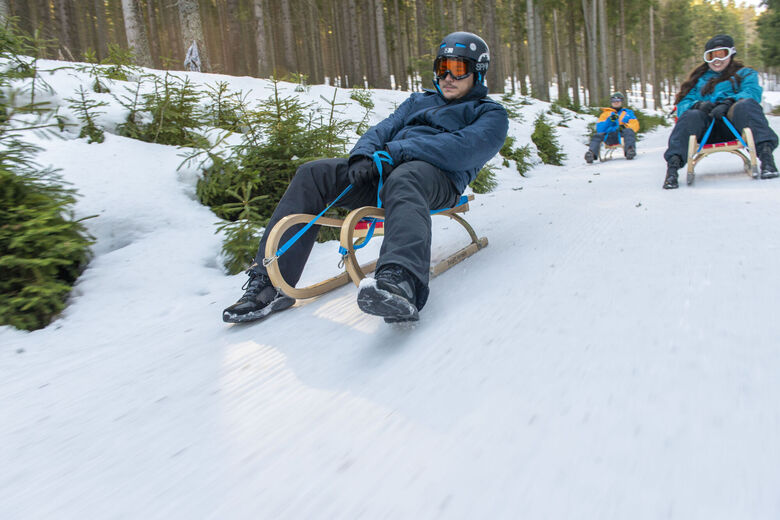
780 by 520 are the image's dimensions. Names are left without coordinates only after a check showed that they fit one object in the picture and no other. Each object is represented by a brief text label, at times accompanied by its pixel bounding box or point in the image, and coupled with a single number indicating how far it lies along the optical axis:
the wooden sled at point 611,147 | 8.73
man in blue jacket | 1.76
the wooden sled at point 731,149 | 4.09
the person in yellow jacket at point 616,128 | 8.50
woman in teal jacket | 4.18
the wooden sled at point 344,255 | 2.11
